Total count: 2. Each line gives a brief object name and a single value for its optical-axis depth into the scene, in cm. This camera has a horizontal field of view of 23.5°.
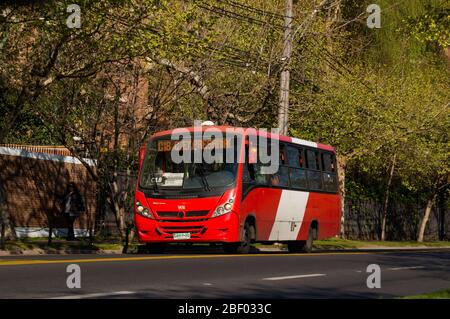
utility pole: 3469
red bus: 2638
